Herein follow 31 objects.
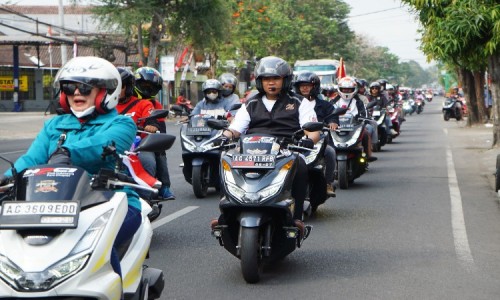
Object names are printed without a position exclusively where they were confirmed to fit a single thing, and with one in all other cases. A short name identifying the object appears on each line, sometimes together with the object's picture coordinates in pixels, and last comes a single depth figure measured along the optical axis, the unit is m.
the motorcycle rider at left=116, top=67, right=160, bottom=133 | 9.82
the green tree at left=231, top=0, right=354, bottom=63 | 65.38
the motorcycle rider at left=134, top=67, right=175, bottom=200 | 10.14
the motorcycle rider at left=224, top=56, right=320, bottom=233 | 8.65
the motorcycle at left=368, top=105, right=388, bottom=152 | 24.08
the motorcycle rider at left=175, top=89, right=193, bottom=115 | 14.90
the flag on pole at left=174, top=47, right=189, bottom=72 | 68.60
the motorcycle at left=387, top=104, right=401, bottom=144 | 27.84
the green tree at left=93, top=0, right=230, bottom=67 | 47.84
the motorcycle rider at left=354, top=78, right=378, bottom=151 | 18.80
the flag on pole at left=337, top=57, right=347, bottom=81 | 31.52
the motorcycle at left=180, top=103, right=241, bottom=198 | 13.72
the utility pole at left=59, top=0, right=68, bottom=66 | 51.03
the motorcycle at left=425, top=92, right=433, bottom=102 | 113.72
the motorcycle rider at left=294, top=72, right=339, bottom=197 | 12.84
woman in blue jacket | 5.31
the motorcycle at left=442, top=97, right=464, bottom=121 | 48.50
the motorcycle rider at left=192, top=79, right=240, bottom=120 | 14.75
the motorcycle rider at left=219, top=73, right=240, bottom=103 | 15.08
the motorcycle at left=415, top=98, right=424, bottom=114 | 68.22
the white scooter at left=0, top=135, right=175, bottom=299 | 4.42
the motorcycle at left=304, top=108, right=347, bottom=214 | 10.48
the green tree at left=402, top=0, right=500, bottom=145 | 19.62
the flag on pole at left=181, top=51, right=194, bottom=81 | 60.50
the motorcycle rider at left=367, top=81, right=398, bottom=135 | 24.33
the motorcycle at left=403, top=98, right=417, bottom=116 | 60.49
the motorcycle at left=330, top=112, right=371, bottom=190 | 15.12
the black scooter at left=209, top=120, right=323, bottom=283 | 7.50
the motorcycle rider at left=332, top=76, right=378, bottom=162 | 16.64
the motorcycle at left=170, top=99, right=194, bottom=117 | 12.15
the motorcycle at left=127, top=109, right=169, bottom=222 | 8.67
